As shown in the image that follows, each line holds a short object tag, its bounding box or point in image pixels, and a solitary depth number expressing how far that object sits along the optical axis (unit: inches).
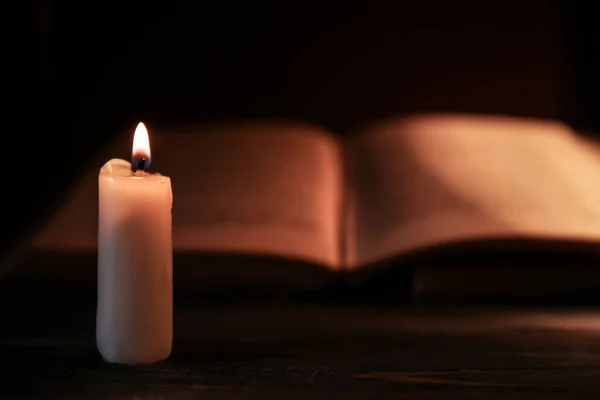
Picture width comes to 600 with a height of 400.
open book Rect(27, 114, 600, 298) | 25.1
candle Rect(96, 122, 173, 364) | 20.3
